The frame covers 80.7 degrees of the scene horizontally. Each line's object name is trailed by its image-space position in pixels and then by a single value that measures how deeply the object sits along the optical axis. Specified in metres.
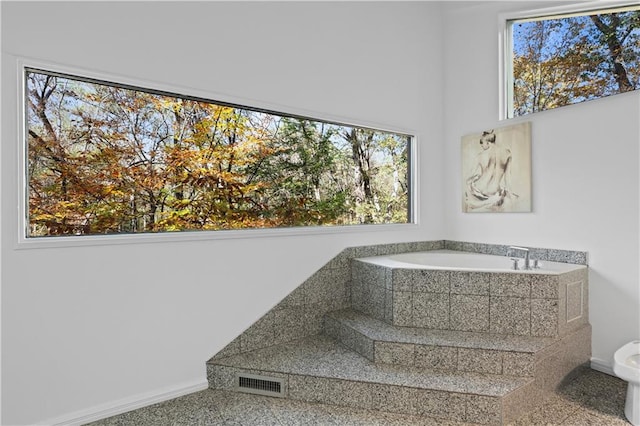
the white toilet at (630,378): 2.00
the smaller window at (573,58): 2.73
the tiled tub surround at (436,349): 2.13
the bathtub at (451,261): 2.83
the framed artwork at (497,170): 3.22
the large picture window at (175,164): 2.07
